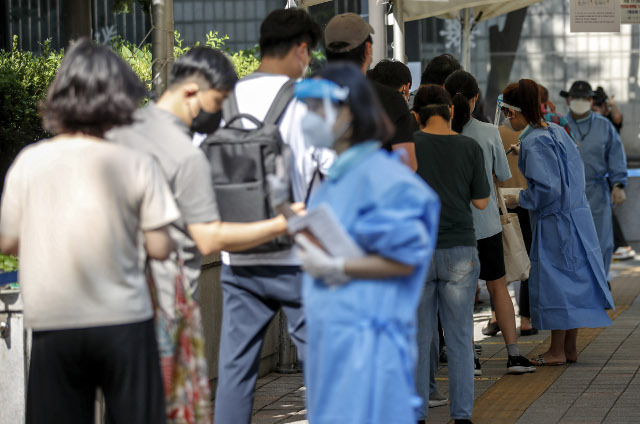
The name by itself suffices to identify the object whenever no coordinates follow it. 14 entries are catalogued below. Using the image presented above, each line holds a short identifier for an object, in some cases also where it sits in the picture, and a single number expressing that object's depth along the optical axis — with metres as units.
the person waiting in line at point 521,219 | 17.12
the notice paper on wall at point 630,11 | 25.61
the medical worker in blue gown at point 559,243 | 15.17
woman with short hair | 6.72
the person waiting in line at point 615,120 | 28.42
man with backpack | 8.66
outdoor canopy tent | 17.16
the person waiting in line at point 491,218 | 14.31
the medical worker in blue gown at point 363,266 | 6.85
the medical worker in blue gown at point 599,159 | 22.41
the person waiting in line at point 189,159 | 7.78
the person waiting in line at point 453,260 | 11.59
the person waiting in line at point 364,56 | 10.55
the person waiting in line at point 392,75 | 12.49
